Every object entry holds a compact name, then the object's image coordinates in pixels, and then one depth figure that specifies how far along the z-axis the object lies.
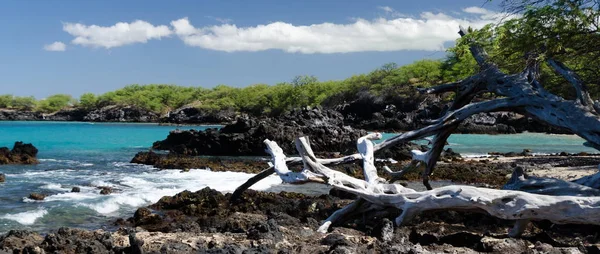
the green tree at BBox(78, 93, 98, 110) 131.12
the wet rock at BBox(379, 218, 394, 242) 8.11
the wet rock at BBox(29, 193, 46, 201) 15.52
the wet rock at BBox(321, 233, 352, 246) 7.42
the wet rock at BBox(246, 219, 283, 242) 8.05
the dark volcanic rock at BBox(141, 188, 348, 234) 9.82
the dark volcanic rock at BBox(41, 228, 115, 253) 7.64
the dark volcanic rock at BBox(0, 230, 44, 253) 8.14
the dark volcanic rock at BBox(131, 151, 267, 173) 25.30
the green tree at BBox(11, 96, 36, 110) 137.25
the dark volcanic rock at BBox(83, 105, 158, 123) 120.44
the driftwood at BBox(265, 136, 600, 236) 7.71
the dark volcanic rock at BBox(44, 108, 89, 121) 130.62
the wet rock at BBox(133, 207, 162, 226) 11.44
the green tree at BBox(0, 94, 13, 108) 136.88
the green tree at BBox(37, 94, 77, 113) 134.25
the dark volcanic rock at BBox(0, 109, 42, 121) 133.75
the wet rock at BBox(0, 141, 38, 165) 27.92
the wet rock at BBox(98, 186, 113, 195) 16.58
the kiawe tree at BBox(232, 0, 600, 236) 7.84
